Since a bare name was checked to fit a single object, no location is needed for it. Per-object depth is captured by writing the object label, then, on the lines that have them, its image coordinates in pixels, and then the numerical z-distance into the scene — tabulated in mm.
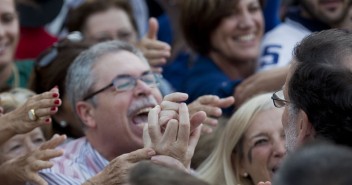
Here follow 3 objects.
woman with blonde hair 8273
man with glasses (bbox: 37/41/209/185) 8164
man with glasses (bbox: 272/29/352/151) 4531
